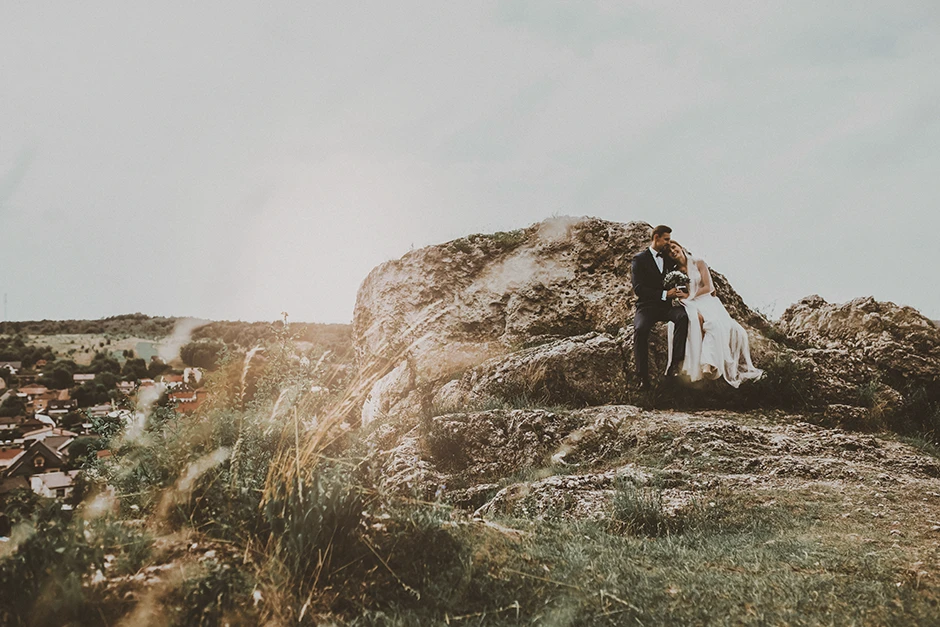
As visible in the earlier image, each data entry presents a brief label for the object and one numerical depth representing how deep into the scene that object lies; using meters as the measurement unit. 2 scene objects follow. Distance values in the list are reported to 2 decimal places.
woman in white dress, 9.37
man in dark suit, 9.41
